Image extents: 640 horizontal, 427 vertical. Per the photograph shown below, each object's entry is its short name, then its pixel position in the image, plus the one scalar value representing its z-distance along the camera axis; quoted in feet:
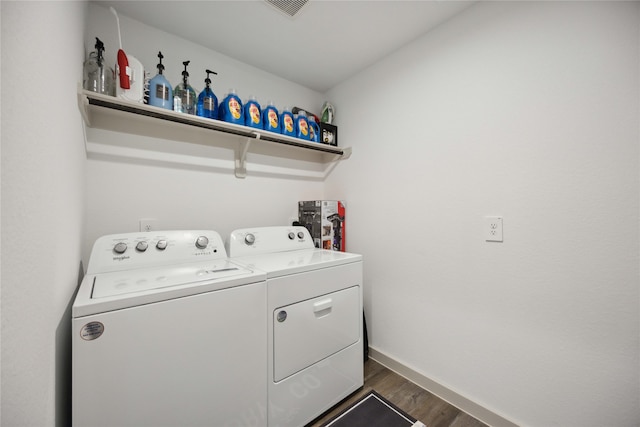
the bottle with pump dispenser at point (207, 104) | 5.13
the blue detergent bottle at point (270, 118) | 5.89
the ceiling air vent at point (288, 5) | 4.44
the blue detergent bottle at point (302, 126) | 6.51
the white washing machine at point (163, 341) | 2.57
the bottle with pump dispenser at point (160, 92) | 4.48
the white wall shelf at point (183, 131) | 4.13
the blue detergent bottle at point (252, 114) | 5.60
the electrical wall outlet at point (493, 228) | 4.25
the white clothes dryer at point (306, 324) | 3.88
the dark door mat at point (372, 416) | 3.66
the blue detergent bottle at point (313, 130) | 6.79
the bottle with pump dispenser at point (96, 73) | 4.13
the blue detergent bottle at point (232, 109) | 5.31
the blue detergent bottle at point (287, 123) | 6.18
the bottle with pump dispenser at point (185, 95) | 4.97
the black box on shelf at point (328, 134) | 7.06
